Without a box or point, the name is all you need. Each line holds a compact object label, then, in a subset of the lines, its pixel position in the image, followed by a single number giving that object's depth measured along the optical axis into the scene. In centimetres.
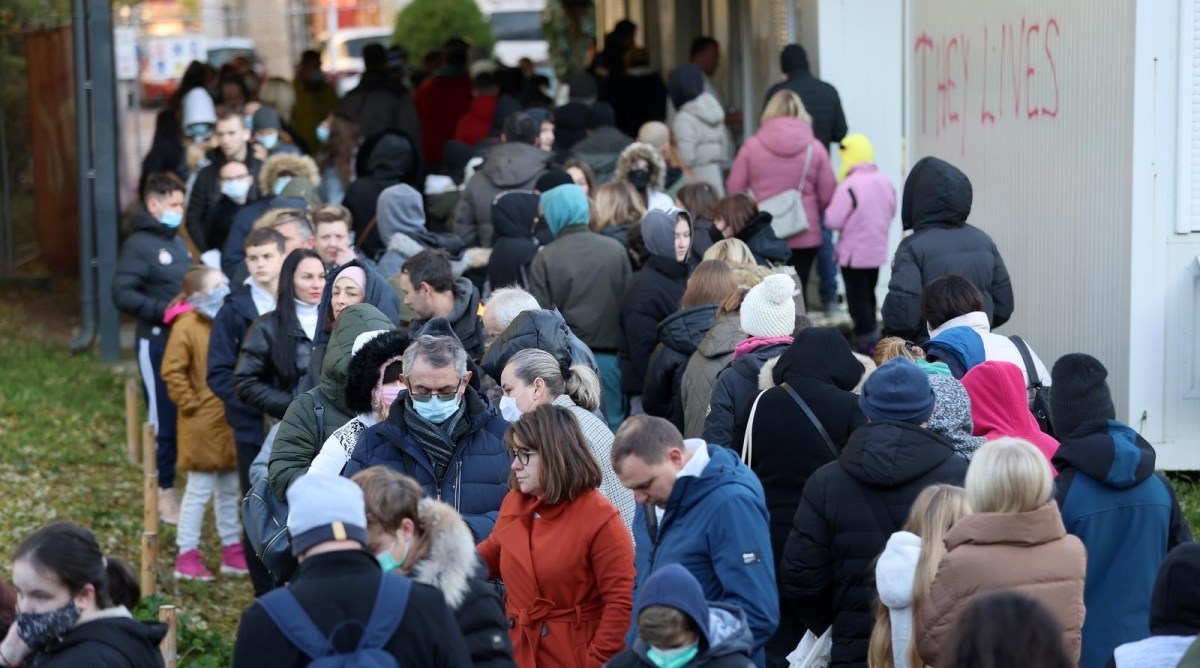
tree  8019
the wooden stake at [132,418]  2458
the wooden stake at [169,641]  1406
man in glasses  1174
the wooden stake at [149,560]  1798
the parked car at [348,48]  8725
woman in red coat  1084
